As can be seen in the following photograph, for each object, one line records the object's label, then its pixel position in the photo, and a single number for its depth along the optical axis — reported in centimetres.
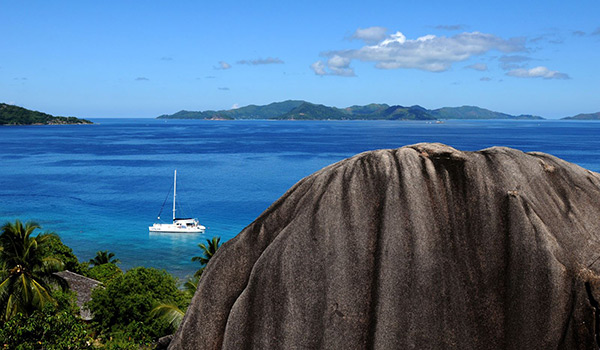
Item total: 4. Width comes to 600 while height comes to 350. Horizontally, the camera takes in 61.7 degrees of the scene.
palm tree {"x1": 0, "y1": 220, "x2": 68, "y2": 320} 3033
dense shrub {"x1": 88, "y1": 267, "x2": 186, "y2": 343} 3150
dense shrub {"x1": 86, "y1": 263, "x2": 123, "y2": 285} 4861
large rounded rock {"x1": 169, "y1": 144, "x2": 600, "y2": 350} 1022
